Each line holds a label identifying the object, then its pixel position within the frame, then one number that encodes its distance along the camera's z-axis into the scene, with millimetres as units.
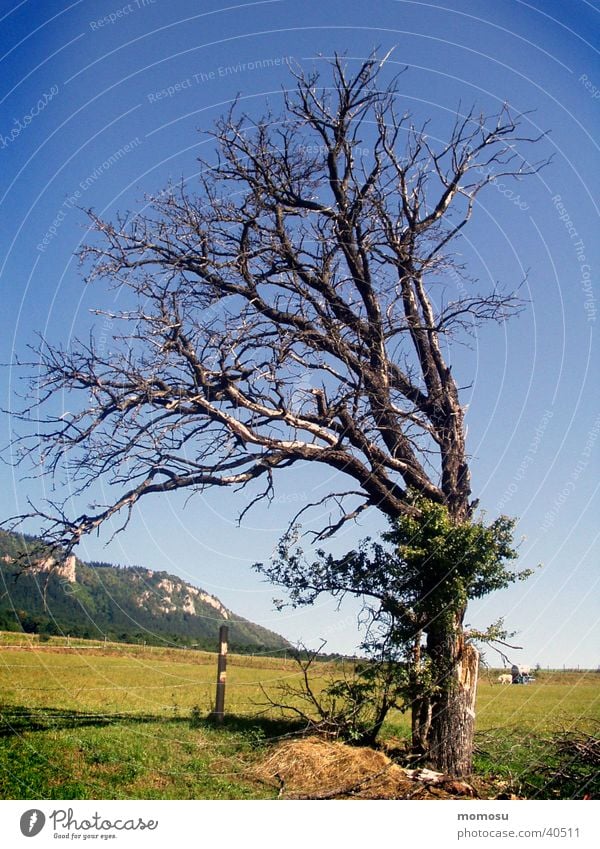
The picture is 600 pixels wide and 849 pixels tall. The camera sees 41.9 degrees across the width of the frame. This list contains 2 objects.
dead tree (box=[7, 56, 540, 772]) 12109
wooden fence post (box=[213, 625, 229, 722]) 13898
